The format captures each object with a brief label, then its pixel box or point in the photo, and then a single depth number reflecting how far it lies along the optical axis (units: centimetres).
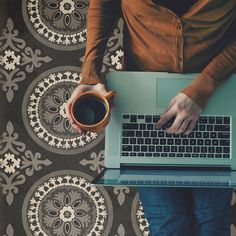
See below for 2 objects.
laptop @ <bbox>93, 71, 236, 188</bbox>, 169
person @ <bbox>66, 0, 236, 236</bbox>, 167
